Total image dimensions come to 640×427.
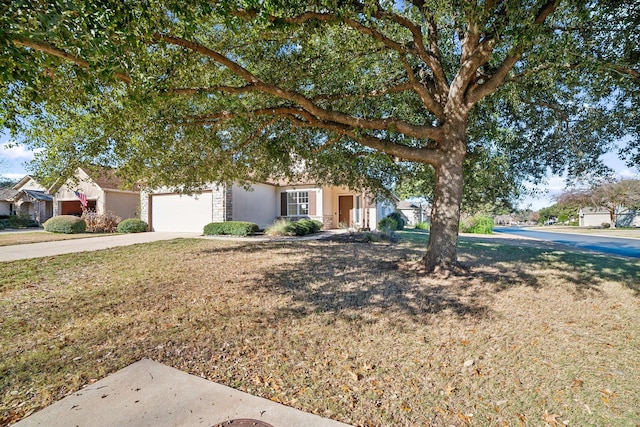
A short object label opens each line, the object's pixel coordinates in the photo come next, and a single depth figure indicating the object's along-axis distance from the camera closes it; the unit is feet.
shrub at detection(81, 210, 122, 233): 57.16
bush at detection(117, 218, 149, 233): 54.34
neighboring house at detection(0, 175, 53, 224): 82.79
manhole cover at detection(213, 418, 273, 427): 6.91
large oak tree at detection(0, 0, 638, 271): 12.39
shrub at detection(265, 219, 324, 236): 47.21
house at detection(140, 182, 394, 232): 52.31
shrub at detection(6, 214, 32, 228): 73.41
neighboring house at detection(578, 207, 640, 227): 116.57
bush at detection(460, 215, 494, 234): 83.35
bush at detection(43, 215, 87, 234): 53.57
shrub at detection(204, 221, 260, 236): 45.55
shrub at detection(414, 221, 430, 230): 98.09
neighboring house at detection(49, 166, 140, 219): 64.28
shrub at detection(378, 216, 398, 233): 52.92
